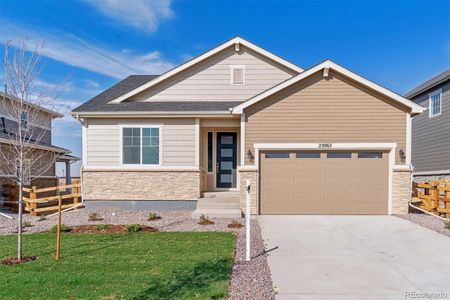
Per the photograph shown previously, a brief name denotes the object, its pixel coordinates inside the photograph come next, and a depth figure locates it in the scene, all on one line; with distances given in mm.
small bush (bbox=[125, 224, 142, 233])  8320
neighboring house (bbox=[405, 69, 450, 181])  15673
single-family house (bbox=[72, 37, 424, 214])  10617
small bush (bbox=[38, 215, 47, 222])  10379
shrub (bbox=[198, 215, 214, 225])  9209
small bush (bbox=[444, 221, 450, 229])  8531
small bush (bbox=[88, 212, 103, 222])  9916
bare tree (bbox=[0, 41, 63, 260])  5688
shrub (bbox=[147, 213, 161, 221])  9977
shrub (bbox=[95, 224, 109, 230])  8672
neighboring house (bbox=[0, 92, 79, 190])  14109
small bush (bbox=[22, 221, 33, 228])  9258
